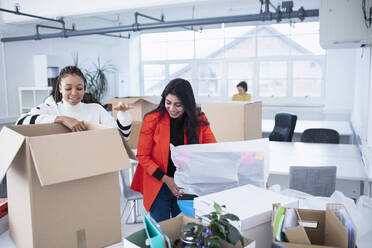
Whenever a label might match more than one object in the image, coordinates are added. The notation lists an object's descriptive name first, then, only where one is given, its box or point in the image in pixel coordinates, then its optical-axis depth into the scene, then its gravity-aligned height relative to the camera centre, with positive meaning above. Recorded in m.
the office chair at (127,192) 3.16 -0.99
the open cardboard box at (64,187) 1.03 -0.33
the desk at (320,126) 5.36 -0.70
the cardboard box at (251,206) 1.01 -0.39
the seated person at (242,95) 6.58 -0.15
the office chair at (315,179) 2.44 -0.68
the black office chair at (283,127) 4.57 -0.57
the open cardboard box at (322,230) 0.92 -0.43
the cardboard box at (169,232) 0.87 -0.40
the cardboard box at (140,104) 3.53 -0.17
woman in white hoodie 1.87 -0.10
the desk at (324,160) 2.74 -0.71
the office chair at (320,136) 4.17 -0.62
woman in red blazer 1.97 -0.30
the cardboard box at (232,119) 2.91 -0.29
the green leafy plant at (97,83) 7.95 +0.15
